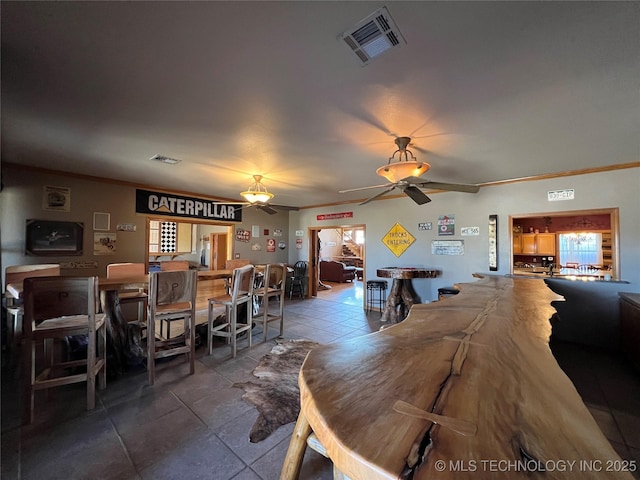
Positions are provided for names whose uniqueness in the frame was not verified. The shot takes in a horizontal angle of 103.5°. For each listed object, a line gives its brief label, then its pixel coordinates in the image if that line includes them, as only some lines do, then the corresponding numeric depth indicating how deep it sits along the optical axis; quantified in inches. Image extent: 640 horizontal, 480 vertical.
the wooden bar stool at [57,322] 72.8
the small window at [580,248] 257.3
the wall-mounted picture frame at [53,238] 145.7
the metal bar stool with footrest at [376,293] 214.5
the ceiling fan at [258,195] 155.8
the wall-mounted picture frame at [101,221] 166.6
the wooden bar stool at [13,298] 110.1
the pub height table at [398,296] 183.3
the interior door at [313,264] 280.7
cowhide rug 75.7
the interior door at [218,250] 354.9
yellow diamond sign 208.2
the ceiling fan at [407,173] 102.1
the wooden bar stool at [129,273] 115.4
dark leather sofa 393.4
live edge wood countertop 17.8
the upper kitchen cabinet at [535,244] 276.4
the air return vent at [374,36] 50.1
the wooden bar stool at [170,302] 95.7
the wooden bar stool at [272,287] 143.3
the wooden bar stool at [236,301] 121.6
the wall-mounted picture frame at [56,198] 149.8
